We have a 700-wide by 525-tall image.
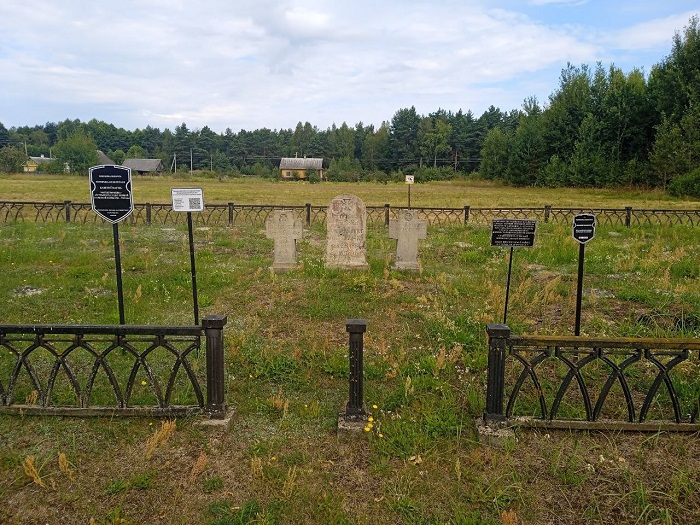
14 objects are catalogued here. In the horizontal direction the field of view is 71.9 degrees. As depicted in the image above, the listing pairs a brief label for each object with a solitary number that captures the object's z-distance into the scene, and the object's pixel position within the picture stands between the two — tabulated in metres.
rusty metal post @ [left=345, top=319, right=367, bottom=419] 4.22
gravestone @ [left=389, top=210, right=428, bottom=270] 11.08
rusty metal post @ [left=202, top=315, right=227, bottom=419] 4.12
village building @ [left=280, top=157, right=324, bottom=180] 82.88
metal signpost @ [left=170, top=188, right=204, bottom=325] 6.56
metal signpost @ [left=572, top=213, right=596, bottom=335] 6.11
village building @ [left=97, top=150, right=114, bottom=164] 80.25
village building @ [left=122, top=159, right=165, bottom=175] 80.62
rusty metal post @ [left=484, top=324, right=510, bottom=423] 4.05
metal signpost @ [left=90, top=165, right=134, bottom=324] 5.73
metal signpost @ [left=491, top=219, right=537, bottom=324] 7.18
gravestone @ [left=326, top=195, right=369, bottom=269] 10.86
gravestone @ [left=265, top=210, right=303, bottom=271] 11.09
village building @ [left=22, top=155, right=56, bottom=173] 67.93
